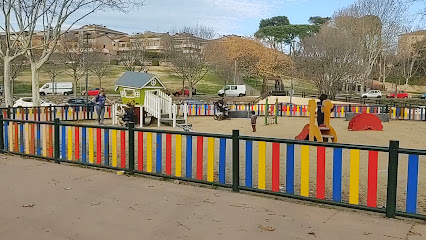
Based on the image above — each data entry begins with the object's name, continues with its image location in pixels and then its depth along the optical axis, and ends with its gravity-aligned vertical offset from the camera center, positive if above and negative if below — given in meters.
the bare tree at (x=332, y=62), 47.34 +2.73
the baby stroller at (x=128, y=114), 21.69 -1.53
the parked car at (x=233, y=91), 59.50 -0.86
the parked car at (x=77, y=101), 37.62 -1.59
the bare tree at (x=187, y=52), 57.59 +4.55
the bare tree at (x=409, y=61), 69.31 +4.35
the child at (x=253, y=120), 20.00 -1.63
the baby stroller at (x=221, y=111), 27.20 -1.68
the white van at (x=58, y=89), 58.69 -0.82
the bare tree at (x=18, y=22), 26.12 +3.72
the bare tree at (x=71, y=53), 52.44 +3.90
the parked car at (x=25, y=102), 34.47 -1.58
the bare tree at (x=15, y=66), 46.38 +1.78
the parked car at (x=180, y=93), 58.72 -1.19
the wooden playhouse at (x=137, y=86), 22.81 -0.11
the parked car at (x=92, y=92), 57.62 -1.16
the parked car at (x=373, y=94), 60.52 -1.11
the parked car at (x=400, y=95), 62.83 -1.26
